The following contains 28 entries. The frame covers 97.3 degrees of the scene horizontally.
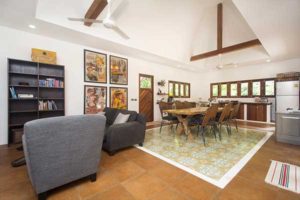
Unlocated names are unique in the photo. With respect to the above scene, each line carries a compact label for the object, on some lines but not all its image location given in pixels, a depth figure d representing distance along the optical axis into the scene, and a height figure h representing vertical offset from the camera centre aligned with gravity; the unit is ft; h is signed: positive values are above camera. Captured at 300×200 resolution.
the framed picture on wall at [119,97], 15.92 +0.23
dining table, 10.58 -1.62
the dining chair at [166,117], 13.40 -1.74
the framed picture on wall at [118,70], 15.90 +3.58
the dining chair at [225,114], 11.28 -1.23
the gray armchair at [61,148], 4.16 -1.77
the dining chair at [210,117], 9.99 -1.33
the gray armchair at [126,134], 8.27 -2.33
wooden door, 18.86 +0.60
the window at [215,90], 25.71 +1.88
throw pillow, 9.60 -1.46
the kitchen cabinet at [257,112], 18.90 -1.79
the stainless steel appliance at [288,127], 10.15 -2.14
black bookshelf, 10.44 +0.68
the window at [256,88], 20.76 +1.89
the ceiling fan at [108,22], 7.97 +4.70
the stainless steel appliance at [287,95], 16.12 +0.66
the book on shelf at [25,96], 10.30 +0.18
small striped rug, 5.46 -3.49
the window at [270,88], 19.44 +1.82
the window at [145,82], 19.02 +2.48
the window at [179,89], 23.09 +1.90
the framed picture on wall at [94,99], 14.03 -0.02
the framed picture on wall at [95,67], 14.06 +3.54
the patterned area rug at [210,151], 6.56 -3.49
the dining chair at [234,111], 13.08 -1.11
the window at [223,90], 24.58 +1.83
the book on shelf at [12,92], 10.09 +0.47
